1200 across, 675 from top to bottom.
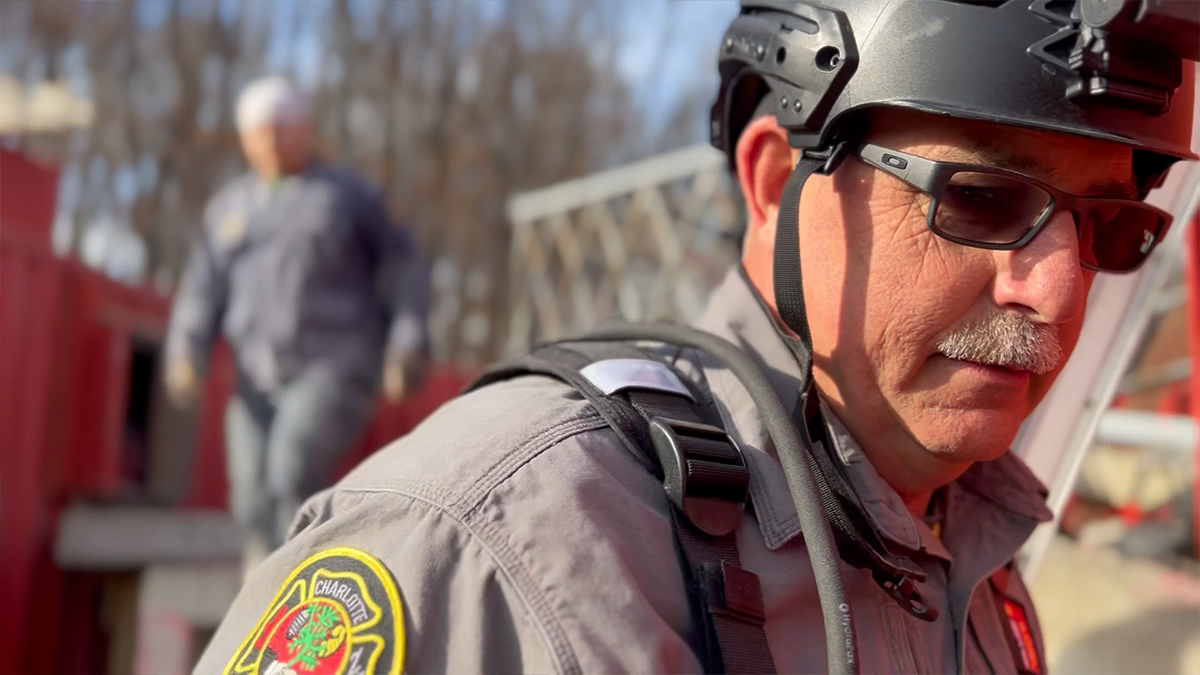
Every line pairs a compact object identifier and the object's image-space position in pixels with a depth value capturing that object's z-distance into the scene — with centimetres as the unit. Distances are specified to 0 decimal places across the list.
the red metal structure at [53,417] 349
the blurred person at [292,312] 372
